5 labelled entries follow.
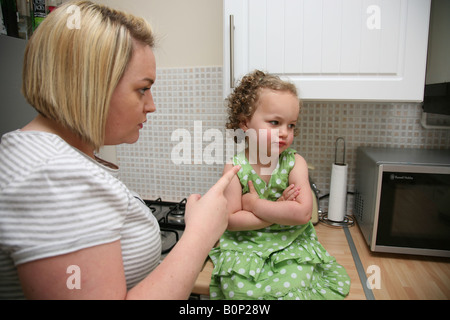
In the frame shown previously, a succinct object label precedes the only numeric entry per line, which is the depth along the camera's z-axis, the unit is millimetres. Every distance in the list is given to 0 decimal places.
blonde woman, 454
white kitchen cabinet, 923
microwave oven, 968
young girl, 851
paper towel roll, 1245
